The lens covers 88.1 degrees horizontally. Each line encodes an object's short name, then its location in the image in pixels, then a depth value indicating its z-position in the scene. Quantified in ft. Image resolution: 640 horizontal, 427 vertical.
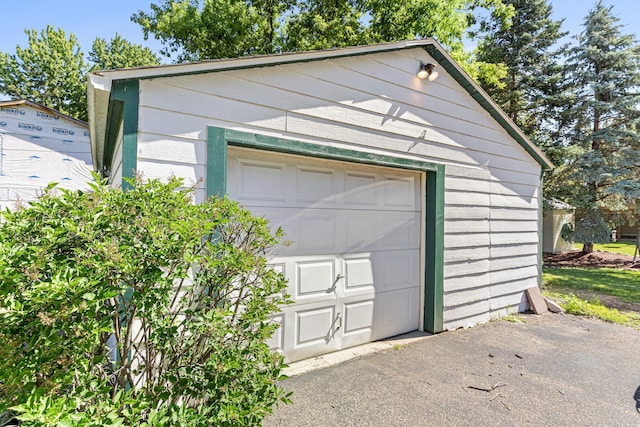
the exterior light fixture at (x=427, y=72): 13.56
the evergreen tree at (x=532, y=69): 42.55
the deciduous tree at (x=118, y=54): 73.26
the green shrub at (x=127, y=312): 3.88
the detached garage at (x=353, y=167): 8.77
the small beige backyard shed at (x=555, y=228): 46.70
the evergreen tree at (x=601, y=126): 38.47
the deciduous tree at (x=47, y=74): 63.98
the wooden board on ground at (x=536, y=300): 17.43
